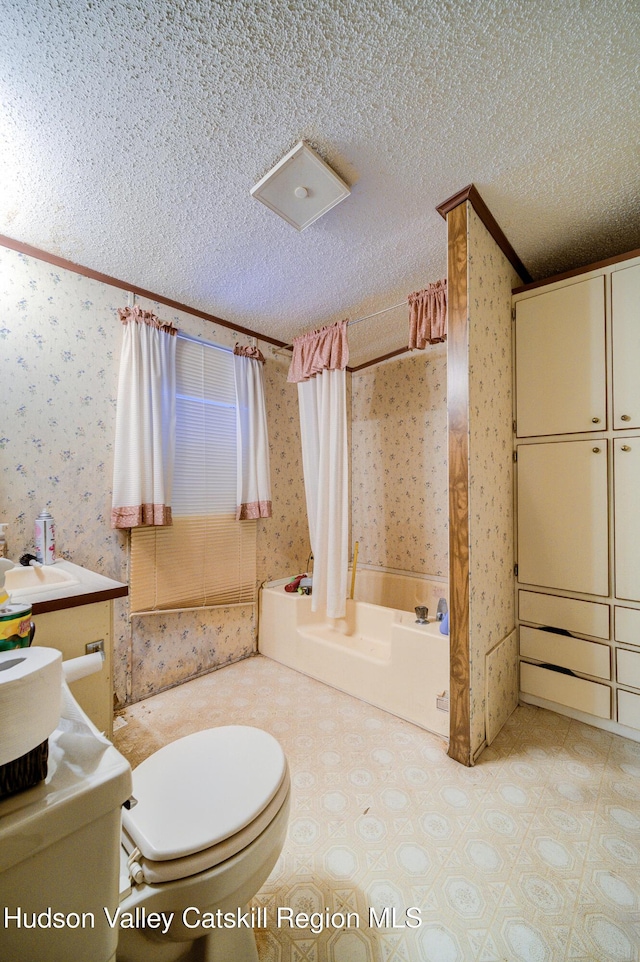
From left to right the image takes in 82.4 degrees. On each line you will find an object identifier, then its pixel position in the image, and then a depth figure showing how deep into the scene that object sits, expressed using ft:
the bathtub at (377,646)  5.93
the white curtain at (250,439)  8.38
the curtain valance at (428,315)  6.14
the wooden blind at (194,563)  6.97
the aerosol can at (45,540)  5.38
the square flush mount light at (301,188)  4.37
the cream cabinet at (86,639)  3.80
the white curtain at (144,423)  6.53
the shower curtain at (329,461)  7.75
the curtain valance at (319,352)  7.71
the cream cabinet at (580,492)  5.64
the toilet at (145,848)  1.34
